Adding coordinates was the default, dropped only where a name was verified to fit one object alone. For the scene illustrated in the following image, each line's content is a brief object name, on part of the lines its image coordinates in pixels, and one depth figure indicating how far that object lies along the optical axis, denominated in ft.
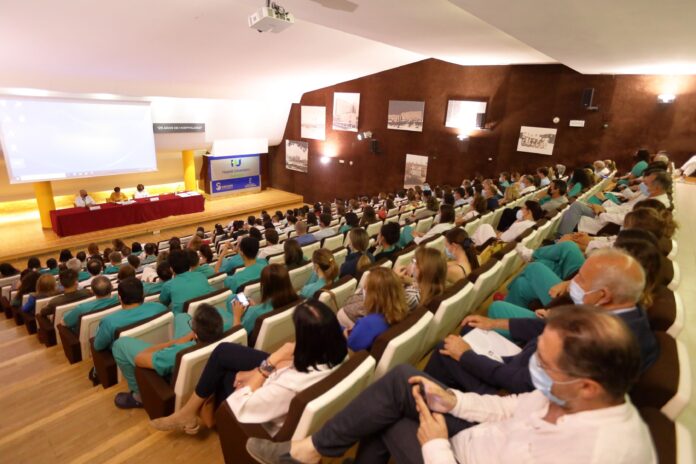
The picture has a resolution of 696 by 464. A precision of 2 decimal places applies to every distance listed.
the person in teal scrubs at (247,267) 13.52
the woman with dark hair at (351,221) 20.88
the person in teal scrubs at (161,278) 13.88
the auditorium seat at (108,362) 10.06
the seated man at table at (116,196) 38.88
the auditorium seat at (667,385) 5.00
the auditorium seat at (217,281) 14.71
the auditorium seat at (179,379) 7.65
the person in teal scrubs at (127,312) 10.11
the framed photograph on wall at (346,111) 44.75
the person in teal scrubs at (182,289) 12.34
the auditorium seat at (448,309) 8.08
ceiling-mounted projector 16.14
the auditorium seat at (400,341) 6.65
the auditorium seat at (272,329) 8.45
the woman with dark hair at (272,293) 9.49
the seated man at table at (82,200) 36.04
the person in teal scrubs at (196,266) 14.29
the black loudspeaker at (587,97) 29.12
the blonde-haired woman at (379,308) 7.84
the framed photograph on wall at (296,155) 51.78
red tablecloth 34.05
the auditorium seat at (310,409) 5.54
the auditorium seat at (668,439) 4.12
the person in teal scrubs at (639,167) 23.45
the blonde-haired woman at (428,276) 9.19
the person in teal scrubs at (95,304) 12.55
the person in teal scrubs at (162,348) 8.14
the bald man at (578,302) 5.86
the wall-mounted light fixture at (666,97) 26.78
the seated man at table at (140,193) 40.63
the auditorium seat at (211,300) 10.48
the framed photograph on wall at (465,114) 35.29
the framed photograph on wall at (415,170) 40.40
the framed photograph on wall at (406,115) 39.73
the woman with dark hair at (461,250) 11.12
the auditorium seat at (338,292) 9.90
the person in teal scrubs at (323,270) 11.50
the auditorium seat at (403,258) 12.60
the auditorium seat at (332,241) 17.97
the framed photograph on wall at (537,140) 32.09
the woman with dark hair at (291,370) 6.10
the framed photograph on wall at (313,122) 48.44
